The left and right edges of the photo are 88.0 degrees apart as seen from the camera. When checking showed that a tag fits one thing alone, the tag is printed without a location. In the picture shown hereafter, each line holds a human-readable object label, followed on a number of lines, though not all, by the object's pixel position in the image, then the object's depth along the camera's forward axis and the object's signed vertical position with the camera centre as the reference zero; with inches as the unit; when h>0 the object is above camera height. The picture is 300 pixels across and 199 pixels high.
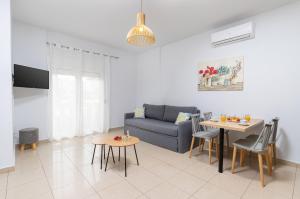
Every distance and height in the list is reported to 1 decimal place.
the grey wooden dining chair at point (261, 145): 80.8 -28.2
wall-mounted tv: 118.5 +14.7
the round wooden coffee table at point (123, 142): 92.5 -28.9
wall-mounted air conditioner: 115.8 +49.1
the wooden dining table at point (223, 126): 87.1 -17.3
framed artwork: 125.3 +18.7
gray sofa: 127.2 -29.2
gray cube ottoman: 124.6 -34.1
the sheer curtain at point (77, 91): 153.0 +4.3
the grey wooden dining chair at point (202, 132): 110.8 -27.5
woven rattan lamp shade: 79.4 +32.1
